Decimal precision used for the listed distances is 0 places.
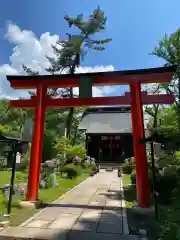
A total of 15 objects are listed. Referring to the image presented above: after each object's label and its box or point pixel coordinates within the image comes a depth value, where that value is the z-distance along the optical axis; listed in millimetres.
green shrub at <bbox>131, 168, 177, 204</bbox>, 6589
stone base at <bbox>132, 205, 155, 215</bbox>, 5396
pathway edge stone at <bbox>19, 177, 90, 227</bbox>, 4614
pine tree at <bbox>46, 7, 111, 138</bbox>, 18824
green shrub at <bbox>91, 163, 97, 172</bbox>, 16558
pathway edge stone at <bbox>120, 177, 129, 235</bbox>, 4436
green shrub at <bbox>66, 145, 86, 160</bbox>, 15752
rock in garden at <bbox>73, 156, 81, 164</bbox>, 14471
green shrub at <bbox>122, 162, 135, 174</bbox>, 15597
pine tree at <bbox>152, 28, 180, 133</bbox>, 11416
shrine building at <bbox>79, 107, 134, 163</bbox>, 23699
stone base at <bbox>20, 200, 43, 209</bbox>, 5842
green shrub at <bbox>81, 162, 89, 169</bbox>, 15462
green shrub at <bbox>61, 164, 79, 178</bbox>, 12549
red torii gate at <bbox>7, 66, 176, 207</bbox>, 5999
